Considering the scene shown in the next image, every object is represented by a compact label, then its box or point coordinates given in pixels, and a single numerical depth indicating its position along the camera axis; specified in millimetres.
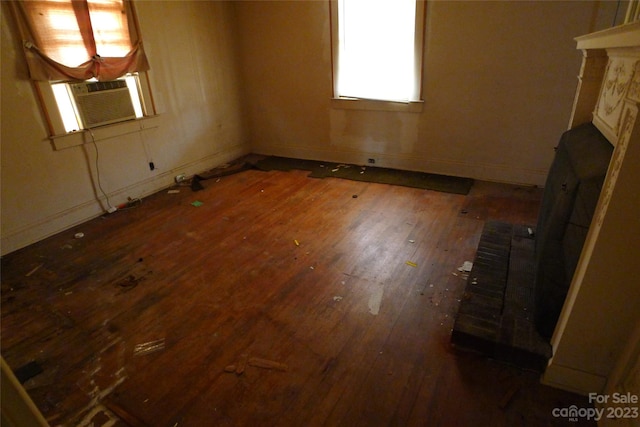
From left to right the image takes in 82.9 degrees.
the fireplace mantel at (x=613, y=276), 1303
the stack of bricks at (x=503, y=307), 1784
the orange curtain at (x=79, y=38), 2924
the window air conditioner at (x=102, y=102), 3350
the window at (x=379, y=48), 3963
